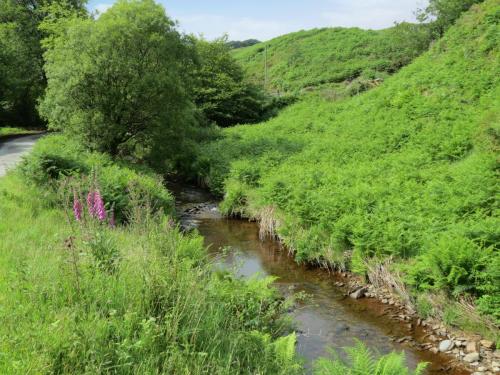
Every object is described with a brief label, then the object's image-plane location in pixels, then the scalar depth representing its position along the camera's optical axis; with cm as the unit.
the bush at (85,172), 1200
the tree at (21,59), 3150
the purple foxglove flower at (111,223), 603
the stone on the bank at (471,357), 693
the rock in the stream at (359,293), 950
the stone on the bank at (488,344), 704
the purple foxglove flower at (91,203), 584
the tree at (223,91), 3506
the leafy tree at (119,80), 1742
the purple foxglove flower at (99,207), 587
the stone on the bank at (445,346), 735
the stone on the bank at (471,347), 710
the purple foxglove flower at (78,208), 548
